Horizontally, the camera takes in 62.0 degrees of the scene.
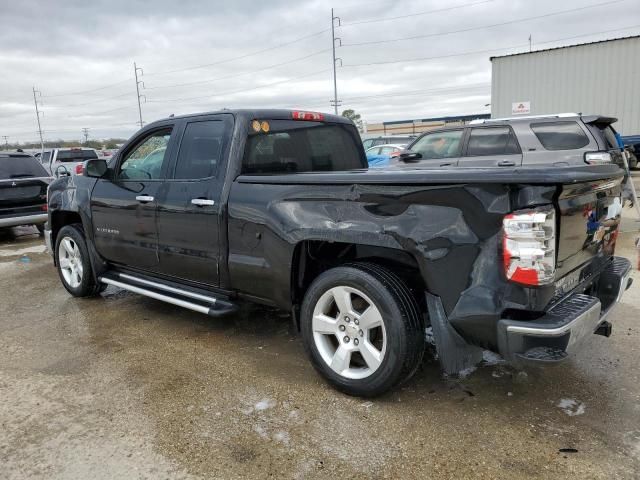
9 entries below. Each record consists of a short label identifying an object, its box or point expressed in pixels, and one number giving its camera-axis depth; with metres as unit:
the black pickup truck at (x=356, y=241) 2.64
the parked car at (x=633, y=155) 16.69
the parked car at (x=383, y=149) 14.98
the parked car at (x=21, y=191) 9.37
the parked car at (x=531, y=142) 7.32
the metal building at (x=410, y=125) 50.29
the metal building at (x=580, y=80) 15.24
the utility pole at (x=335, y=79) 41.47
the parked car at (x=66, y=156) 18.06
